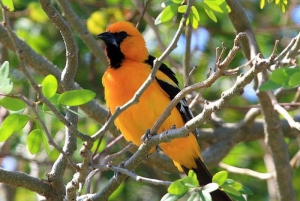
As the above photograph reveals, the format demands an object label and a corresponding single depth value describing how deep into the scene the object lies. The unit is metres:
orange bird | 9.42
